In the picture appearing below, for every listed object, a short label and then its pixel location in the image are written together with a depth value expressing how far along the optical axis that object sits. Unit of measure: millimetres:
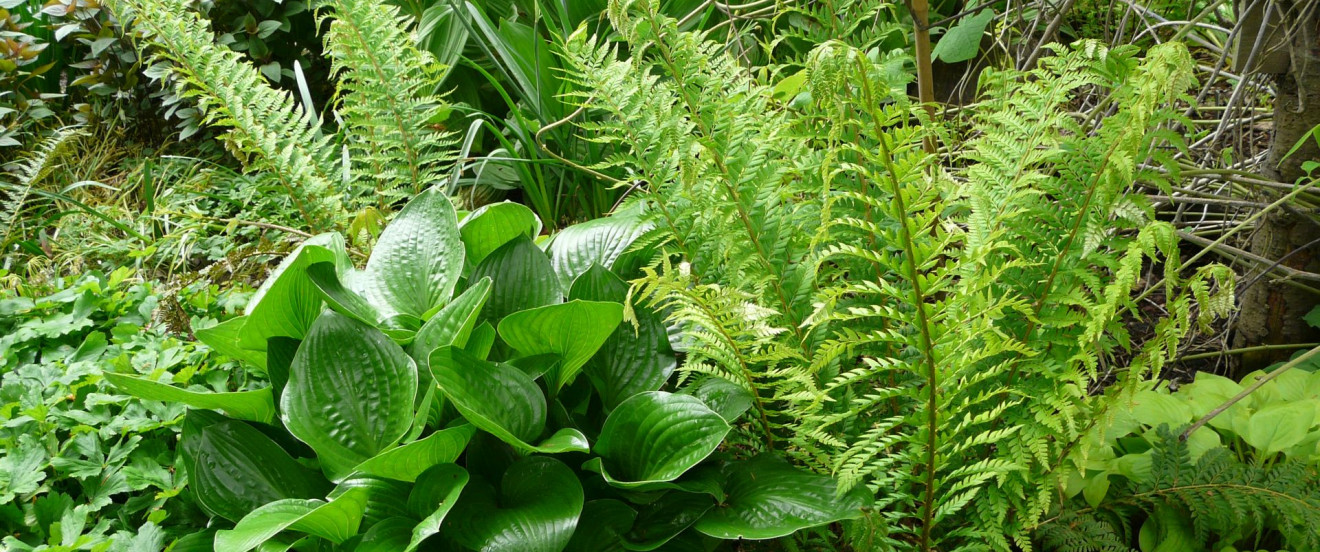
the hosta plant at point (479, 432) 1042
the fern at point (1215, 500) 1028
